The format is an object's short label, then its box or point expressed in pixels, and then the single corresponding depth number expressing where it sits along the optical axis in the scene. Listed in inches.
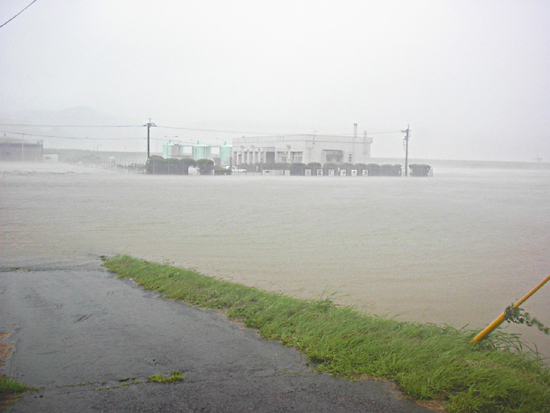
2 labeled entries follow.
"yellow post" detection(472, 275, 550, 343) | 159.3
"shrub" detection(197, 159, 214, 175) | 2210.9
